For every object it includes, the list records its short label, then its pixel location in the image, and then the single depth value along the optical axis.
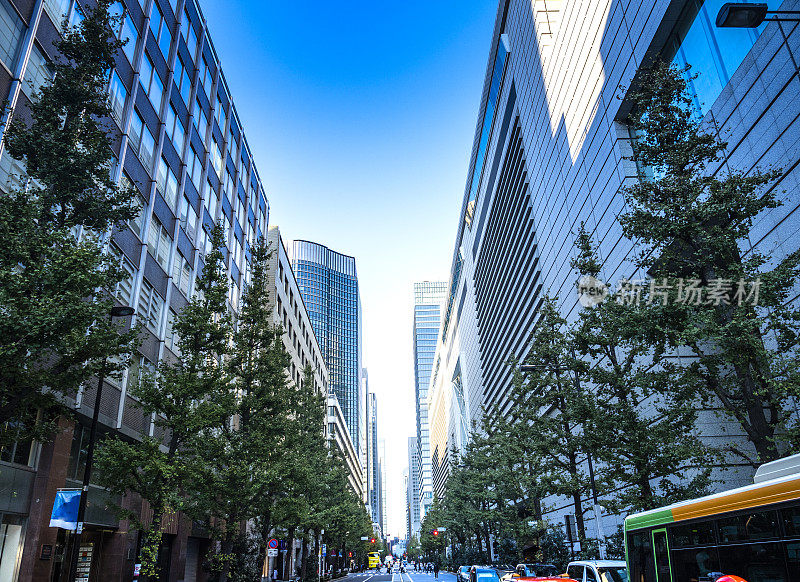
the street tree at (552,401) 21.50
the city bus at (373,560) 96.44
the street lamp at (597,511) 19.17
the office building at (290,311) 53.91
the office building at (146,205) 16.80
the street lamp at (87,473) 14.30
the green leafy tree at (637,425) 14.23
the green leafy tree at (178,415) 16.02
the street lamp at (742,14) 10.93
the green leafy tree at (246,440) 19.91
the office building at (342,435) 87.07
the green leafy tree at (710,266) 11.77
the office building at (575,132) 16.08
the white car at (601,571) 13.32
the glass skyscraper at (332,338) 187.50
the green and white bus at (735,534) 6.86
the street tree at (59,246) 10.75
